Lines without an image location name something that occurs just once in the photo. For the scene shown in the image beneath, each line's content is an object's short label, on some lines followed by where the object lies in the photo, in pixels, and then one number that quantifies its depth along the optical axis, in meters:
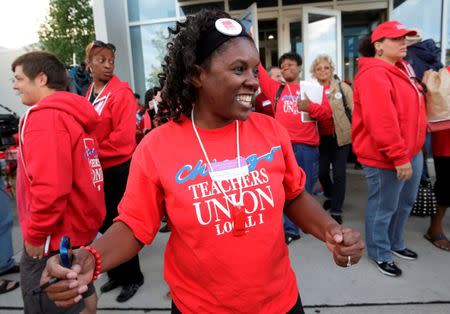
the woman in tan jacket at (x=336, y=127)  4.33
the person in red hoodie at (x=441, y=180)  3.59
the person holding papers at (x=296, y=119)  4.04
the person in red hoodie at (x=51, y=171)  1.91
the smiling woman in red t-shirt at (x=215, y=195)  1.33
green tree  15.07
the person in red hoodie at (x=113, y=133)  3.19
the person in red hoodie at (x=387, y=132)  2.87
